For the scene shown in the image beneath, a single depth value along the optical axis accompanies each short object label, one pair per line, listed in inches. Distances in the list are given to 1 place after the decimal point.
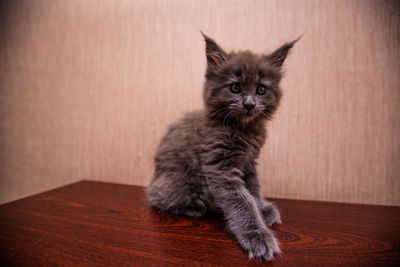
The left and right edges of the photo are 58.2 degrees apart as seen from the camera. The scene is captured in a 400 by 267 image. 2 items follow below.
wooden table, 12.1
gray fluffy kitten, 14.0
